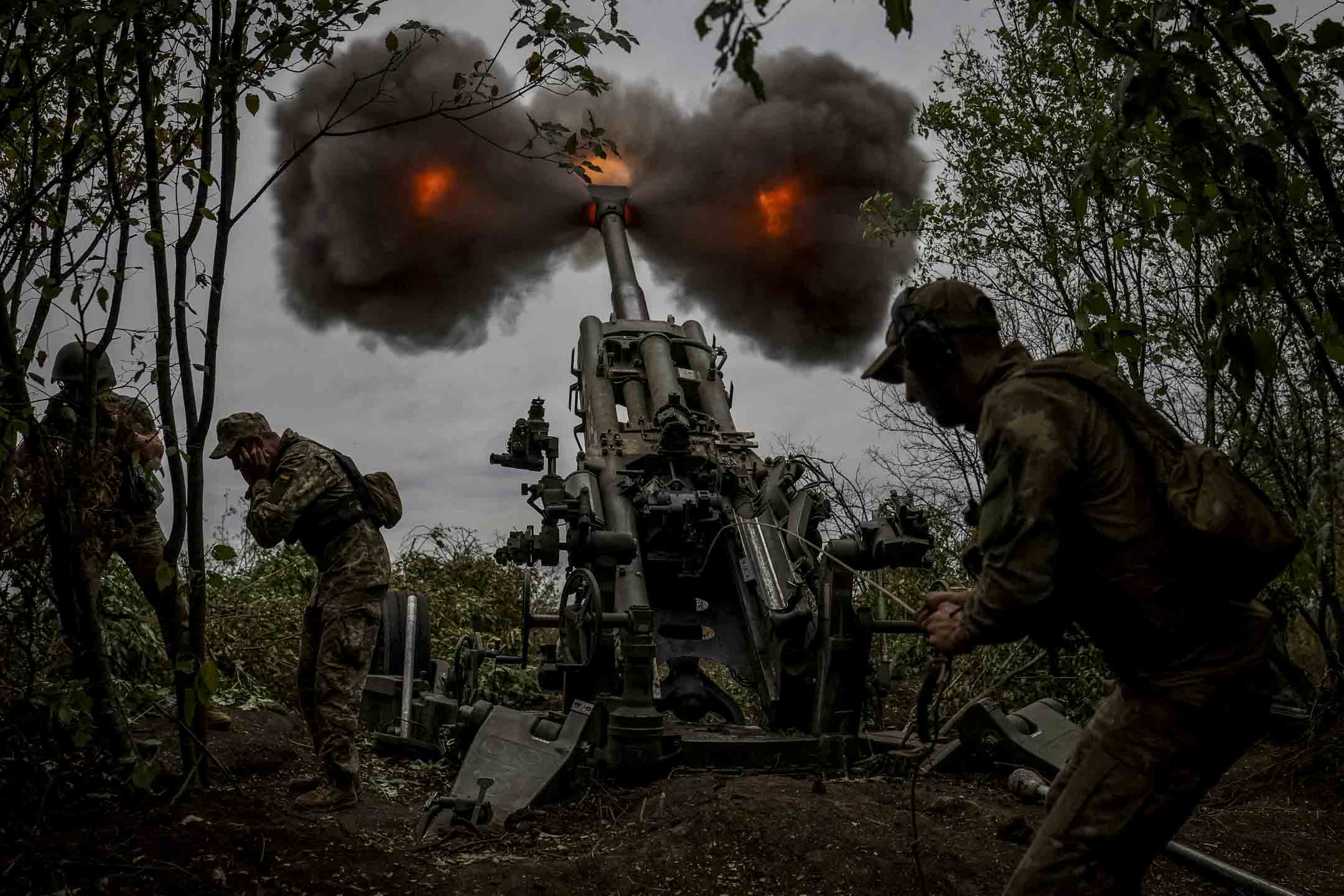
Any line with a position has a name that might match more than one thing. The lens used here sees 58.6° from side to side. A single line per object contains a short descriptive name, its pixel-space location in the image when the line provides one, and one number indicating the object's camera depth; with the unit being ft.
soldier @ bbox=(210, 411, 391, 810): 19.77
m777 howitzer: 20.93
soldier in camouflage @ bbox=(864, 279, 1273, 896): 8.77
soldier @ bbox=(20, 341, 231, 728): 14.39
